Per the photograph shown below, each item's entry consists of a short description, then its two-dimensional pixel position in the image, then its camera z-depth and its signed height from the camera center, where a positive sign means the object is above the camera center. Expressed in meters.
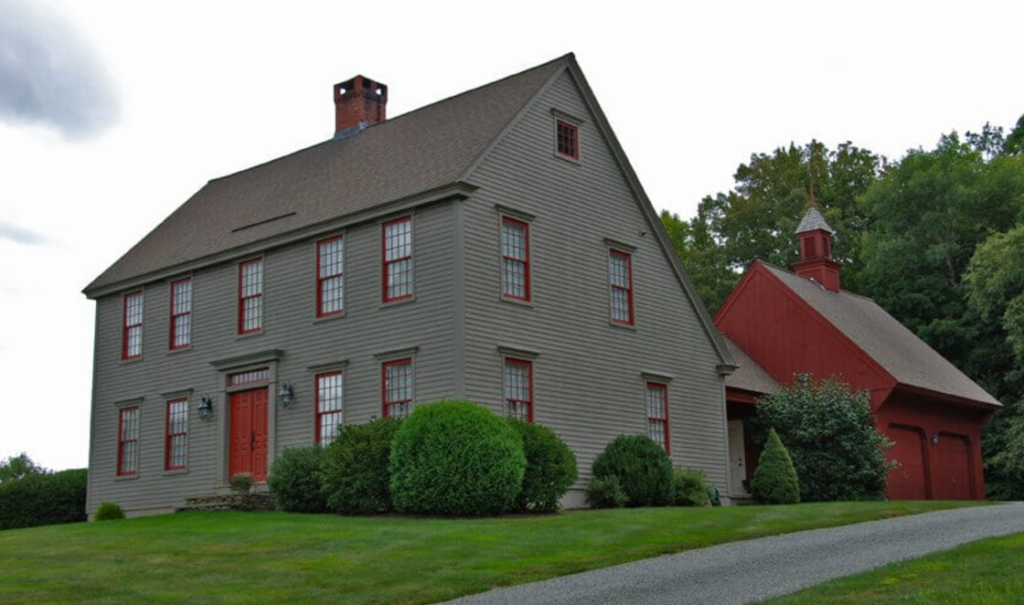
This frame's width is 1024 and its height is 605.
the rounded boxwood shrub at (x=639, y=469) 25.11 +0.58
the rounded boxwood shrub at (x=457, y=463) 20.75 +0.66
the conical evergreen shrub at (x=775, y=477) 29.22 +0.40
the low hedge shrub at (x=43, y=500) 30.98 +0.27
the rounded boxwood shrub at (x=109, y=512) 28.64 -0.06
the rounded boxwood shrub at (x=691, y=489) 26.53 +0.16
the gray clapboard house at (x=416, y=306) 24.34 +4.37
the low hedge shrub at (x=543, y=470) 22.08 +0.53
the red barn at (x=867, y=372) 34.22 +3.56
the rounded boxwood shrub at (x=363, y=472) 22.06 +0.58
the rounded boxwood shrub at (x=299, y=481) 23.25 +0.46
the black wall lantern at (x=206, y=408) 28.12 +2.30
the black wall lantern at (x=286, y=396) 26.22 +2.38
